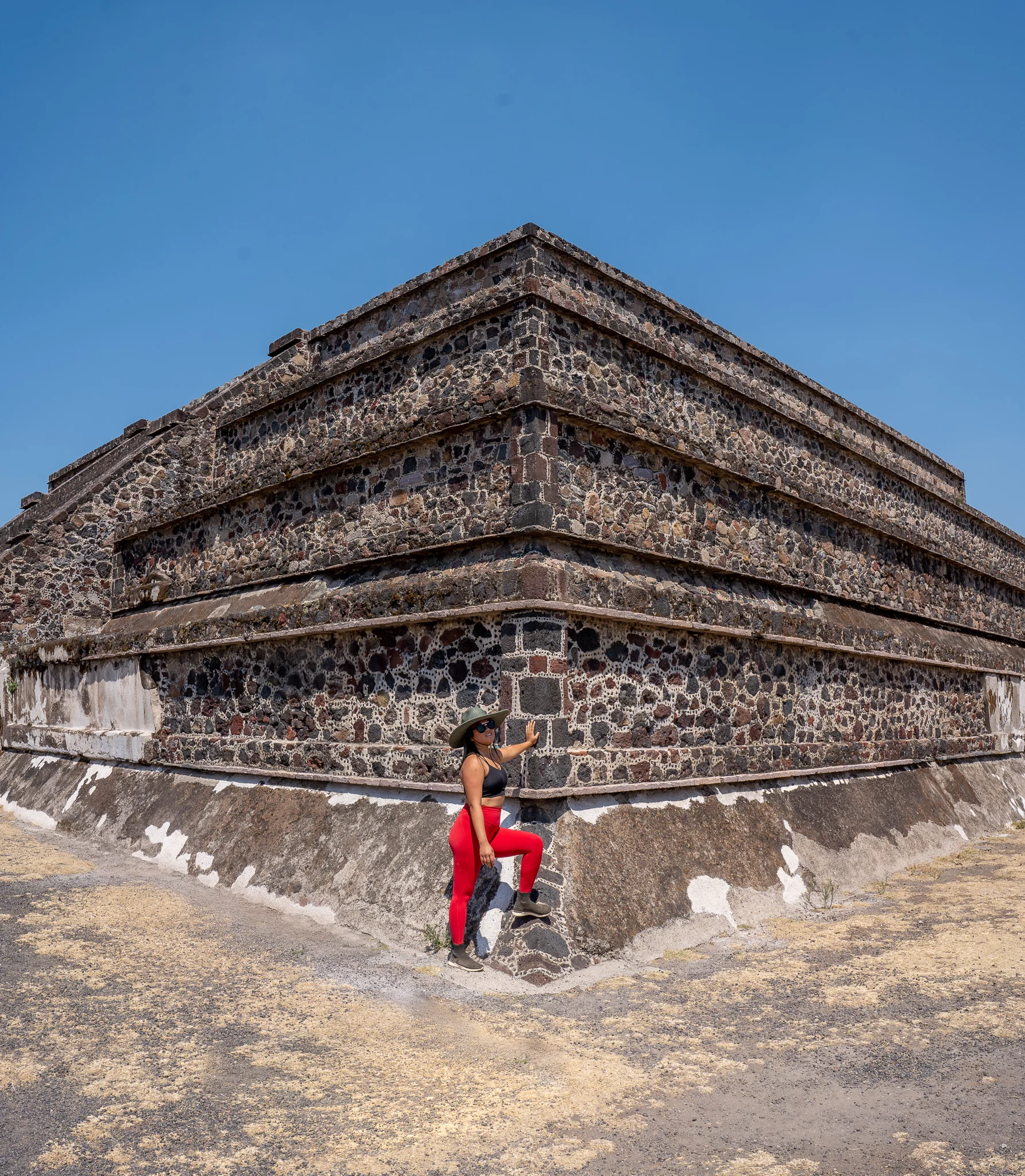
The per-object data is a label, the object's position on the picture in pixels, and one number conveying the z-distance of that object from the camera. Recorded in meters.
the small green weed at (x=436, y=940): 6.59
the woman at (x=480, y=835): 6.14
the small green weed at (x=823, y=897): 8.41
